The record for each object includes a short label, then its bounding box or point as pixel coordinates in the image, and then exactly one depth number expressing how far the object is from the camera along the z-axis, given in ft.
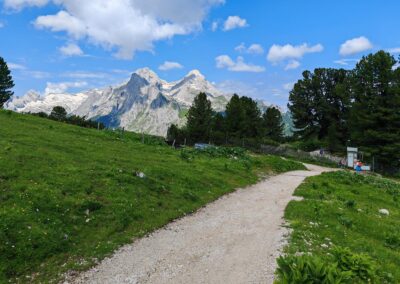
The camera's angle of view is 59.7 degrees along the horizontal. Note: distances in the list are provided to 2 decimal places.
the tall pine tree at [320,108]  265.75
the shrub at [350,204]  68.44
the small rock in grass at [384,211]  71.58
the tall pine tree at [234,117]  267.80
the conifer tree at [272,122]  320.29
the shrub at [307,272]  26.35
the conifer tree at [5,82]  297.74
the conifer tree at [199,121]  252.01
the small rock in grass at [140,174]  69.51
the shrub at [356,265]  32.68
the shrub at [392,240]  50.23
